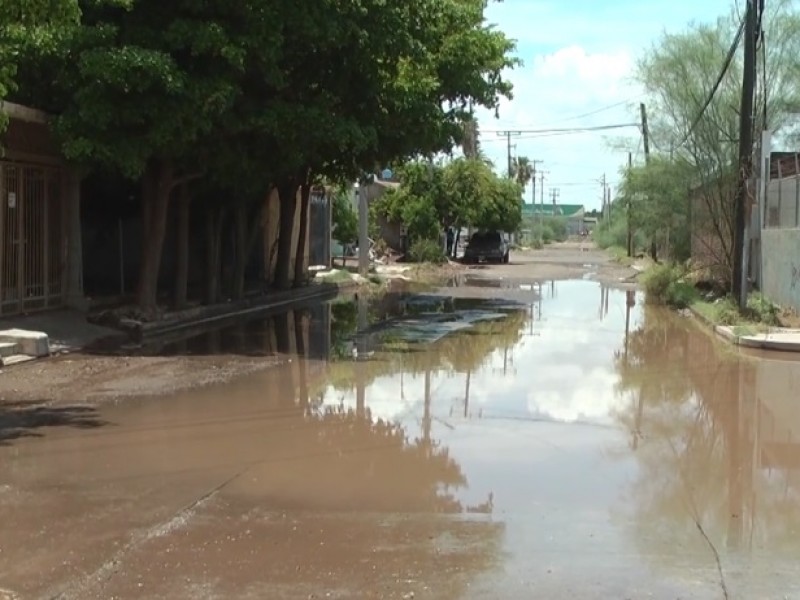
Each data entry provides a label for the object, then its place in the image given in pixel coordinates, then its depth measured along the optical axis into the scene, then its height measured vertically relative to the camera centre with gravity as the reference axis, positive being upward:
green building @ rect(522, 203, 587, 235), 160.75 +5.26
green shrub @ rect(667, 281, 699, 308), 25.66 -1.34
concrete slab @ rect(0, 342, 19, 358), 13.64 -1.61
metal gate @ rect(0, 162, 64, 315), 16.72 -0.03
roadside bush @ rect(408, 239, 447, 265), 48.91 -0.54
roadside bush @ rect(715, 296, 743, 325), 19.70 -1.40
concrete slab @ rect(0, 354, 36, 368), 13.55 -1.76
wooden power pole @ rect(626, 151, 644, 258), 31.66 +1.45
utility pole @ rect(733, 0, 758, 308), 19.72 +1.87
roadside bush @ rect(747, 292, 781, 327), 19.42 -1.32
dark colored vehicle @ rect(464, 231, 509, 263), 55.53 -0.34
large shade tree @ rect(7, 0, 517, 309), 14.63 +2.53
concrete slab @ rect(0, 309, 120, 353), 15.59 -1.56
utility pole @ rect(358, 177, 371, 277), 36.78 +0.25
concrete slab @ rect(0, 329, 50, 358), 14.15 -1.53
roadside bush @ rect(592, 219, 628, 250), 68.56 +0.72
